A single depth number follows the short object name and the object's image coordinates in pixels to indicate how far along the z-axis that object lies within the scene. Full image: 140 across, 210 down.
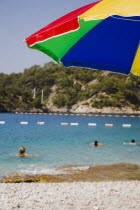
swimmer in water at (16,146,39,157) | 16.10
